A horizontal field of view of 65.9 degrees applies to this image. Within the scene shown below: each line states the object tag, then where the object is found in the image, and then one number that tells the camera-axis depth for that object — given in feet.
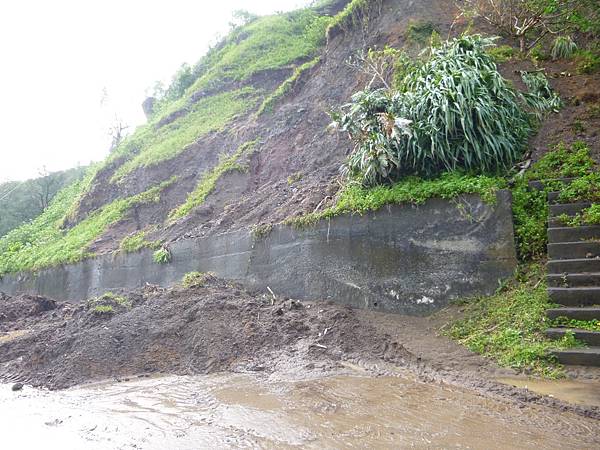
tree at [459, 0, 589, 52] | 26.23
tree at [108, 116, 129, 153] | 89.72
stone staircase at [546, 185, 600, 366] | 14.29
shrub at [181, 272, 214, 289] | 28.45
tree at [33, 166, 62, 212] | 90.68
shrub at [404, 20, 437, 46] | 35.63
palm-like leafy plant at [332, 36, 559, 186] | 22.12
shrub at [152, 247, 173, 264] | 35.27
